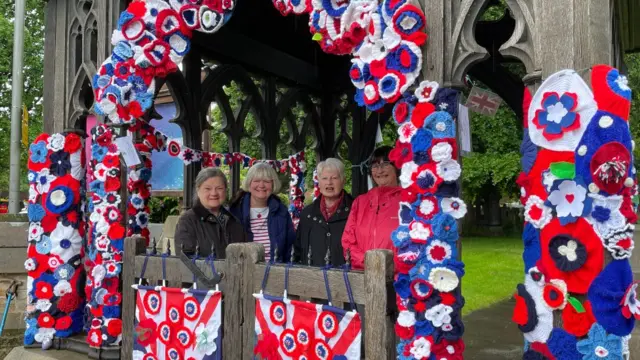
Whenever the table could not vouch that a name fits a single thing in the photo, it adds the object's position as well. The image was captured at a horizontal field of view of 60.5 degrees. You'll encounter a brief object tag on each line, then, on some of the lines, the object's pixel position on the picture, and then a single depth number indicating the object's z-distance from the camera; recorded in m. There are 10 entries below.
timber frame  2.82
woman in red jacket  3.75
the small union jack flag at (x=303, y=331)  2.91
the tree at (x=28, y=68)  15.83
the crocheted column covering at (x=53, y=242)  4.81
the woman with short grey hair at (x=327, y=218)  4.05
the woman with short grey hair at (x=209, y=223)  3.75
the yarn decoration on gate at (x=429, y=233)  2.90
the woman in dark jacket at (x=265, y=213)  4.22
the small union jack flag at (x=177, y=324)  3.48
